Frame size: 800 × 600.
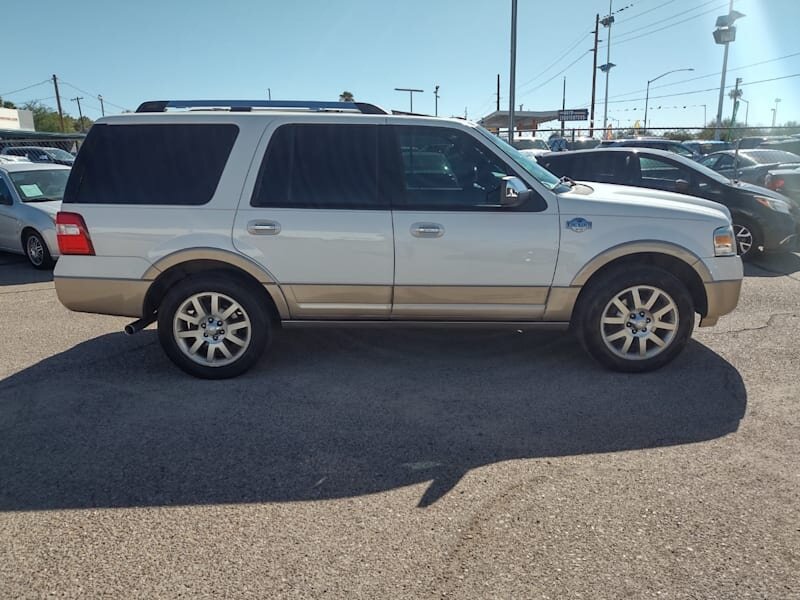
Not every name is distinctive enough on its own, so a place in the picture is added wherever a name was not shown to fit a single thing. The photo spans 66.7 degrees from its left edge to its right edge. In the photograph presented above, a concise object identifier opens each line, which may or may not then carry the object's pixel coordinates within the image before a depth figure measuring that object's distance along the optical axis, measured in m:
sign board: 28.55
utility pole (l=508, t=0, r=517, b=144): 15.36
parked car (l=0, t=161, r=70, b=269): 9.24
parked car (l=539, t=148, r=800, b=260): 8.92
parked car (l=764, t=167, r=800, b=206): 10.80
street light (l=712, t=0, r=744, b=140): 40.69
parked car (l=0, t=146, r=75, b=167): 26.81
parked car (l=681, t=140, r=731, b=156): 26.09
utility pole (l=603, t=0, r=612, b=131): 45.75
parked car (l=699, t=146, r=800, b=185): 12.84
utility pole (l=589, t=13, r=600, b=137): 46.06
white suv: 4.51
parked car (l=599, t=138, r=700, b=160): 18.78
